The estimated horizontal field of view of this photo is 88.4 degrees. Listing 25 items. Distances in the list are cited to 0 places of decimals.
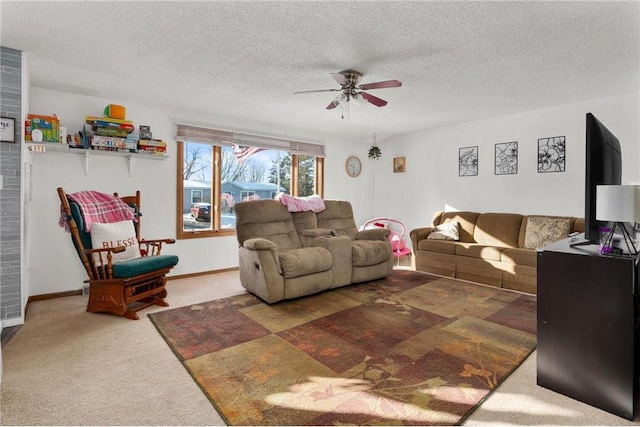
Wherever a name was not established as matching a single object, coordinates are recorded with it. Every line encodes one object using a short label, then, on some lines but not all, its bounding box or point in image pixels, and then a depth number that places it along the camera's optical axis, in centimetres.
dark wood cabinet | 162
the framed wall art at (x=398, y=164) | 612
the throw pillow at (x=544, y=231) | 391
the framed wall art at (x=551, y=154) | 423
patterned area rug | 170
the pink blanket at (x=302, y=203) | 417
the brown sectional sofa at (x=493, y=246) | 388
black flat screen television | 172
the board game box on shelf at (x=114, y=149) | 364
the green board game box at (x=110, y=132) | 365
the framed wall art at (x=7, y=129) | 272
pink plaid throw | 307
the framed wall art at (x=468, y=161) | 508
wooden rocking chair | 292
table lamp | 156
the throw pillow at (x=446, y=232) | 471
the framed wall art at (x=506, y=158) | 465
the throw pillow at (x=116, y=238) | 306
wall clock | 633
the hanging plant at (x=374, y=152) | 565
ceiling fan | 283
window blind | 447
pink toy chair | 535
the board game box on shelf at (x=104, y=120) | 359
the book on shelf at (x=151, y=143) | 390
